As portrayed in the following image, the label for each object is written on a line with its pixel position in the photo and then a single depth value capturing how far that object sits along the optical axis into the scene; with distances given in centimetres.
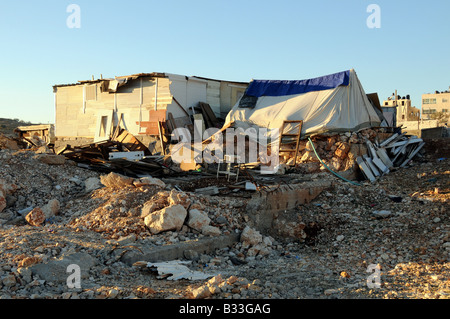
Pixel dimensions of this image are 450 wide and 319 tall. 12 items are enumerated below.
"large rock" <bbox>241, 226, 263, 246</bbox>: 675
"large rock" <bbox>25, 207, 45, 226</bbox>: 719
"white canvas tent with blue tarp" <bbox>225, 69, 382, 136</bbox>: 1219
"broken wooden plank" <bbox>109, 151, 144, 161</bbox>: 1080
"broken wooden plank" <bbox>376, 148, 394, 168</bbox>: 1218
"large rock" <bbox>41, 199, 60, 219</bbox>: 753
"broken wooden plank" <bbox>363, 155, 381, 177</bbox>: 1140
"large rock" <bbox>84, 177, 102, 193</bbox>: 849
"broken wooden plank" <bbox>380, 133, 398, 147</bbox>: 1256
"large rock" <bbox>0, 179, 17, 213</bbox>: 785
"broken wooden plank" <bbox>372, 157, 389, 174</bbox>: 1170
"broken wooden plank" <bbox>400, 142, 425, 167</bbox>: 1277
